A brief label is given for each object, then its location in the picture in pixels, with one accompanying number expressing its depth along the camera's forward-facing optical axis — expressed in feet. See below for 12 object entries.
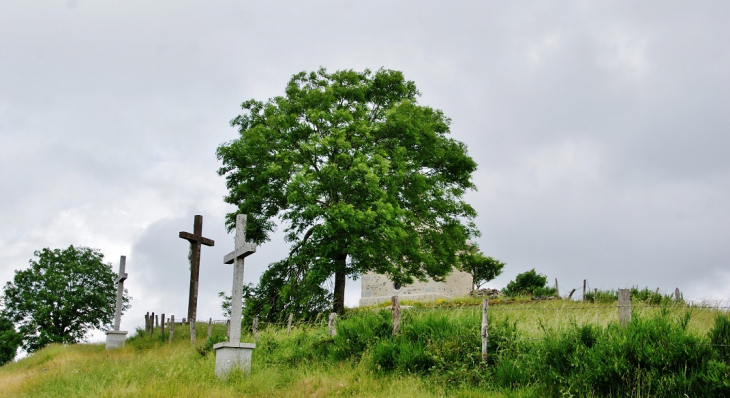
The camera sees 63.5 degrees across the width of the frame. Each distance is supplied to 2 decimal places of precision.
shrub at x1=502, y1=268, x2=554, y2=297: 139.54
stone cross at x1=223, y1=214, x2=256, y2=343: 41.09
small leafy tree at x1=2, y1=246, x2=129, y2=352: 124.26
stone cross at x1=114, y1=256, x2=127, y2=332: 72.49
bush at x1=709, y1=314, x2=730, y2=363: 32.37
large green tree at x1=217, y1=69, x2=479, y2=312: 68.69
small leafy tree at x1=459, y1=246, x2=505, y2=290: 148.05
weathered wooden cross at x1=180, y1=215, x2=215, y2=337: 71.61
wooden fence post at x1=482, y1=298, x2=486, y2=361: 38.99
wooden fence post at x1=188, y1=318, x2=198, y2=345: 65.70
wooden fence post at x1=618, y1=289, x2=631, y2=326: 36.94
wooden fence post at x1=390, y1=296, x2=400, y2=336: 45.62
